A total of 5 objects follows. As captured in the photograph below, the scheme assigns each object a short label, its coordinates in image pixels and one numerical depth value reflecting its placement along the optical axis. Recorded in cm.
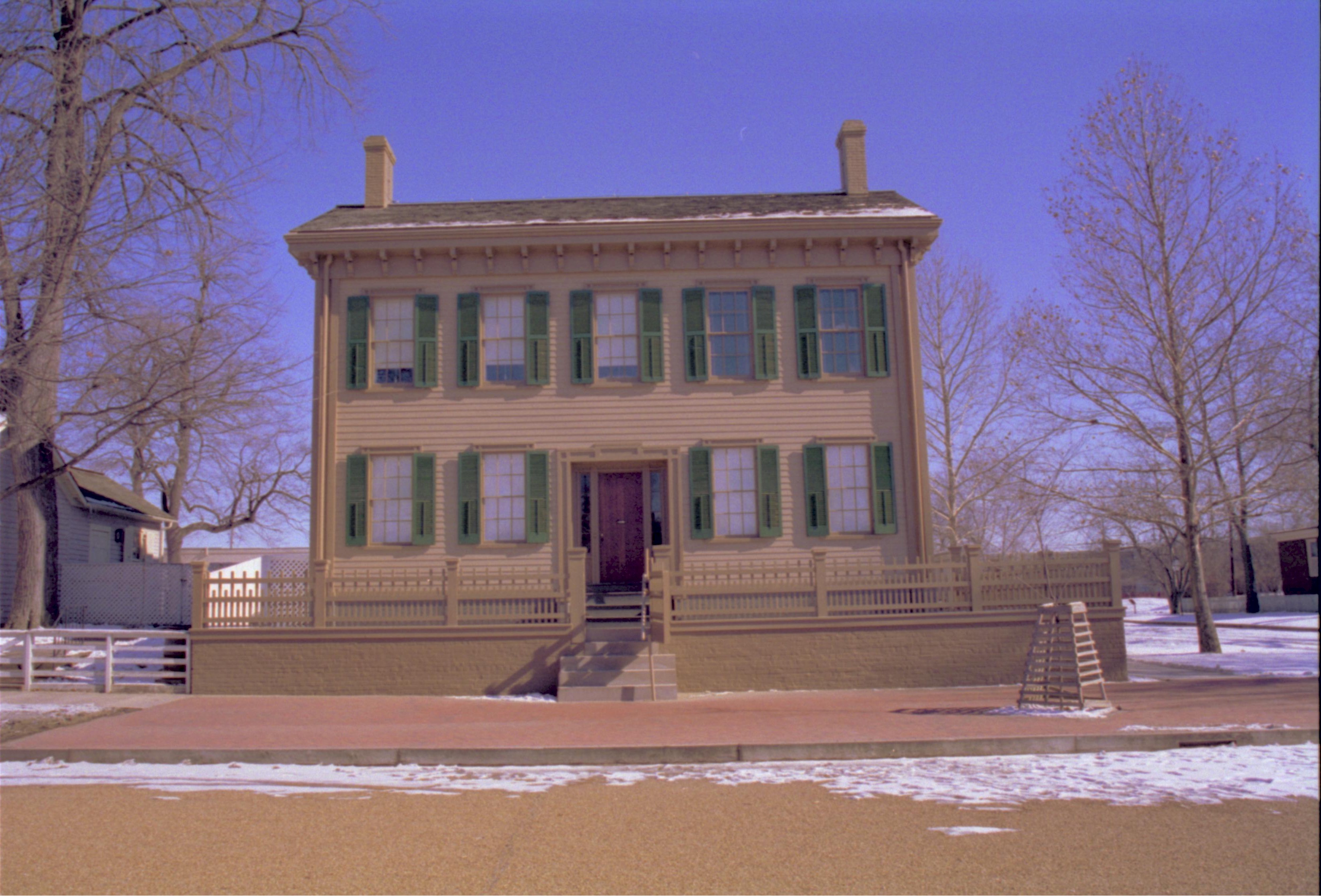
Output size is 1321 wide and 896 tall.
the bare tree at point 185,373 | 1217
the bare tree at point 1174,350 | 1830
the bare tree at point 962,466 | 2550
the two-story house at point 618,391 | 1623
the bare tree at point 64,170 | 1076
